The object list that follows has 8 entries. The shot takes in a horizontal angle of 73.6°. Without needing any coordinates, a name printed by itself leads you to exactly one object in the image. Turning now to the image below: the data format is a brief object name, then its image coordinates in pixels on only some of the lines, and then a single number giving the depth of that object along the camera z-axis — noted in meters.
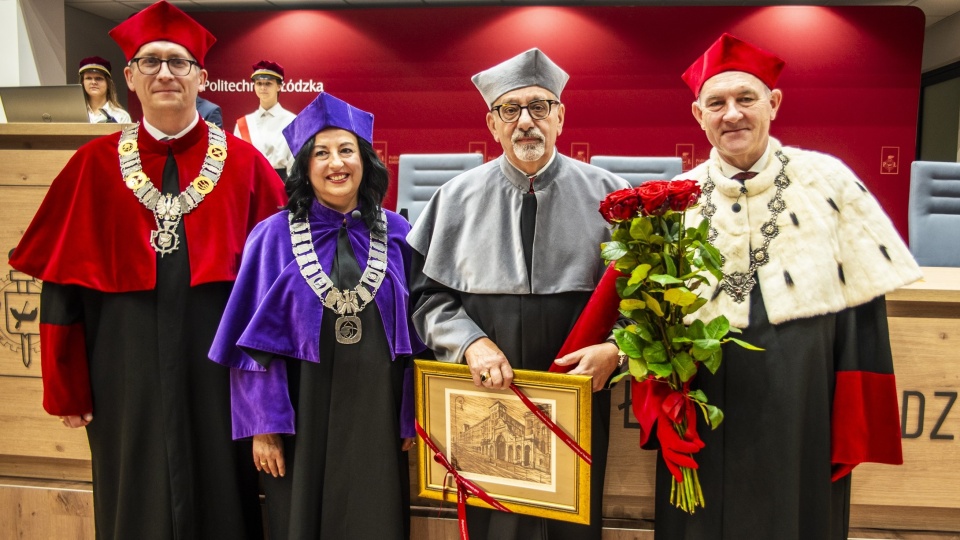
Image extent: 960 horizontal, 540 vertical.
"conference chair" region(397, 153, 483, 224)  3.83
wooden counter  1.82
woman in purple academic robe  1.56
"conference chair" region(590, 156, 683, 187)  3.70
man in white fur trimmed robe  1.41
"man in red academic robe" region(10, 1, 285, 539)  1.69
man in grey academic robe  1.53
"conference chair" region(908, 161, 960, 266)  3.31
